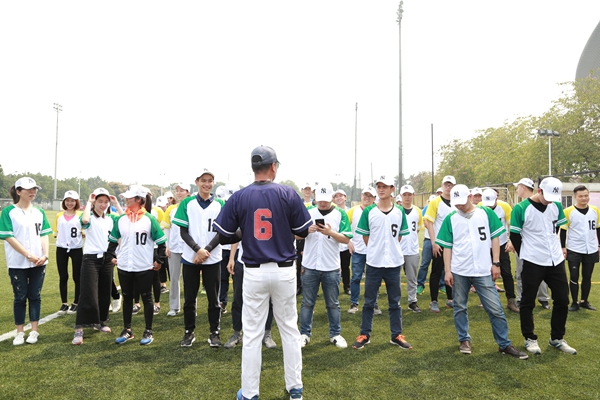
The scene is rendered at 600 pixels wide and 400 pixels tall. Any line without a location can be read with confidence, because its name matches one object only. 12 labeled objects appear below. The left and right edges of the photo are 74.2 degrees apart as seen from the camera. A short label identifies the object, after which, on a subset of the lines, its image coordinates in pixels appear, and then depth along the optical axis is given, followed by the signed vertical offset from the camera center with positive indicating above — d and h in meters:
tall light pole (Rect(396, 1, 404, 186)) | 22.78 +9.35
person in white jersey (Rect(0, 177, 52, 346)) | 5.30 -0.56
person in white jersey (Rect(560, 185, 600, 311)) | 7.13 -0.52
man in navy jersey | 3.50 -0.45
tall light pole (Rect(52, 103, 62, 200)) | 53.32 +10.78
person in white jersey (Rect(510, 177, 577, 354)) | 5.15 -0.65
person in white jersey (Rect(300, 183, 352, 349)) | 5.37 -0.79
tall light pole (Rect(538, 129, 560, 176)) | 28.45 +5.78
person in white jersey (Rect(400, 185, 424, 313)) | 7.38 -0.86
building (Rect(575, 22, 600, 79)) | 64.19 +26.61
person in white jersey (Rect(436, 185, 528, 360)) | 4.99 -0.59
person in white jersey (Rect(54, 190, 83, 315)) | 7.05 -0.65
